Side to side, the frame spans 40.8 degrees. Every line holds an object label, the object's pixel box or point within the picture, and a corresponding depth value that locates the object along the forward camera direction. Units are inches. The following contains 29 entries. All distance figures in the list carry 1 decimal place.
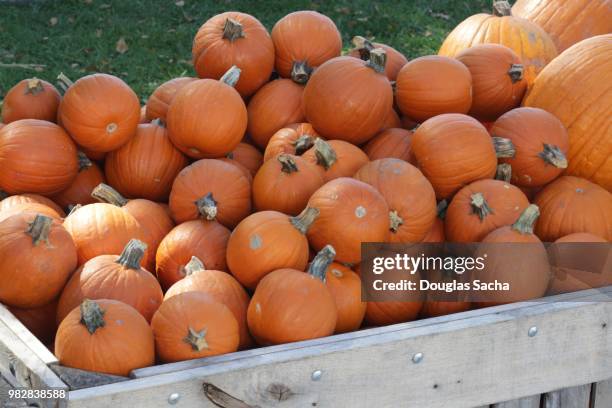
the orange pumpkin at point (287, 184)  98.3
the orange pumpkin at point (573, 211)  103.3
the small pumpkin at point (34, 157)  104.2
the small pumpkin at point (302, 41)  121.0
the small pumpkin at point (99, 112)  105.5
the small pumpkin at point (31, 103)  113.9
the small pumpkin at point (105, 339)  75.3
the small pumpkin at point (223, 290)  87.1
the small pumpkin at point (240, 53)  118.0
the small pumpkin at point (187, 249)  95.5
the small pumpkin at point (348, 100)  108.2
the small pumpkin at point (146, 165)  109.9
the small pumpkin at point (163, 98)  117.9
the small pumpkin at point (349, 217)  91.1
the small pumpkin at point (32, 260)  87.8
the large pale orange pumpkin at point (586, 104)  112.1
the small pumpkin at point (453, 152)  102.1
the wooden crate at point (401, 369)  72.9
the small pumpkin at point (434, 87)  110.7
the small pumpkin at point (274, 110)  116.9
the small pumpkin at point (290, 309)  82.3
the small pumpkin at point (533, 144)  106.7
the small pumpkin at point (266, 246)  88.6
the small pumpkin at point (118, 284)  86.5
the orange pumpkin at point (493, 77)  117.6
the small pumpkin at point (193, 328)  78.1
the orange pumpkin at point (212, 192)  101.3
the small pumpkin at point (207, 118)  106.4
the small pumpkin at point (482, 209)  99.0
